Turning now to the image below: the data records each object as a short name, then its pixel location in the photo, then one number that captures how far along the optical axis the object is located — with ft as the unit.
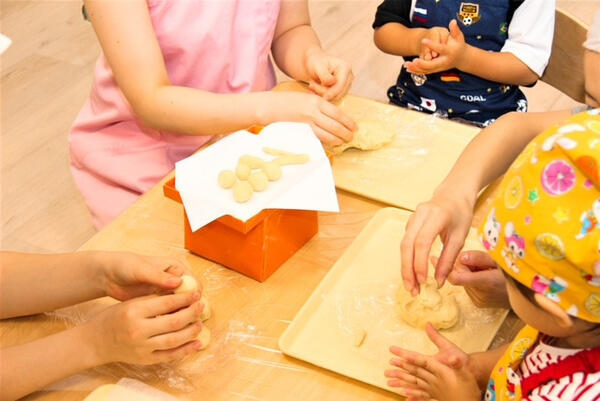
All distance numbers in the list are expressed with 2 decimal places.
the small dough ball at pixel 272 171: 3.49
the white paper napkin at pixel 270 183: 3.38
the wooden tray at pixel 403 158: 3.94
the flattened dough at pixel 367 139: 4.16
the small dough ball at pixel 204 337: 3.11
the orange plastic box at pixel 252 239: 3.37
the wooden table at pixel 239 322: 3.01
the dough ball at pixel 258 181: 3.42
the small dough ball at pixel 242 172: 3.45
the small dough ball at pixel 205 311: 3.21
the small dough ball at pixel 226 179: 3.44
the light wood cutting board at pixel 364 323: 3.08
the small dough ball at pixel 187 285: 3.09
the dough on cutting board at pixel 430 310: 3.13
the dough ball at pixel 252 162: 3.54
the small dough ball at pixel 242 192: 3.36
